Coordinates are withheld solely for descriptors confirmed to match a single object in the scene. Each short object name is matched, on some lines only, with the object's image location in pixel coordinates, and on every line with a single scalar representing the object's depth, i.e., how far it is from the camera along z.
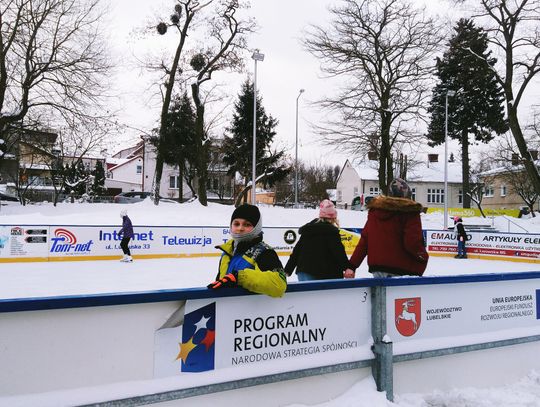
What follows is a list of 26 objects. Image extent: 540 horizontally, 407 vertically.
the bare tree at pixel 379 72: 24.12
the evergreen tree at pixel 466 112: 35.75
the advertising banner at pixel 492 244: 17.31
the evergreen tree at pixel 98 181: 43.81
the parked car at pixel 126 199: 32.12
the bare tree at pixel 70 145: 21.02
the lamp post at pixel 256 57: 22.38
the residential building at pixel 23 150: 21.72
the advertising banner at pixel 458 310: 3.87
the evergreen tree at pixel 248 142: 35.16
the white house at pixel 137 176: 54.09
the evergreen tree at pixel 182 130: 36.66
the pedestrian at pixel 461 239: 18.12
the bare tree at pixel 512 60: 21.59
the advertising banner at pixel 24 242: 13.53
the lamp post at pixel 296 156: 32.45
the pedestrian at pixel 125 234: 14.11
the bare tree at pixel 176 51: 26.38
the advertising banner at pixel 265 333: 2.97
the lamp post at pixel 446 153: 26.84
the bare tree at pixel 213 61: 27.33
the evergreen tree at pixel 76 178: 34.60
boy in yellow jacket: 2.87
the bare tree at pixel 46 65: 20.23
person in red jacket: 3.96
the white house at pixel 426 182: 55.47
